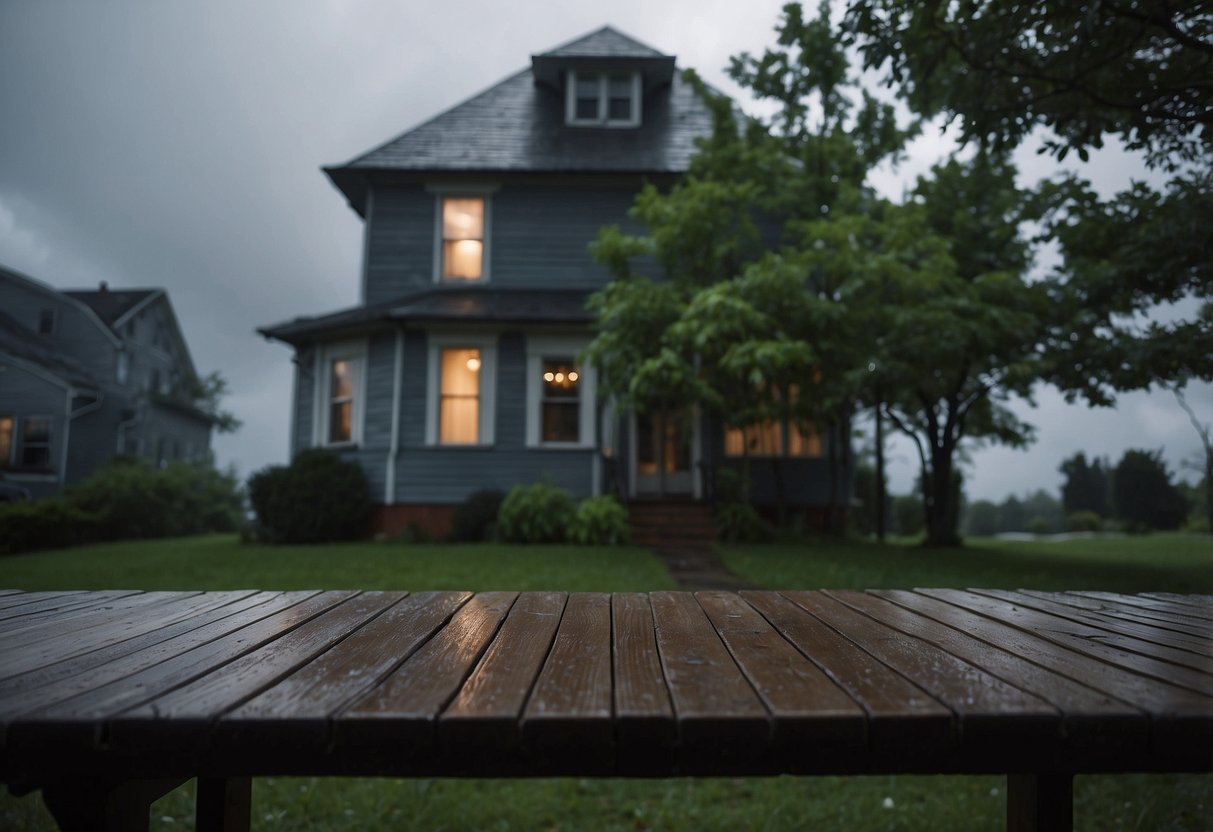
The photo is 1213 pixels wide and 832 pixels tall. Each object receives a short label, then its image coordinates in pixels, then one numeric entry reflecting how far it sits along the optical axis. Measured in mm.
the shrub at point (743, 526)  10281
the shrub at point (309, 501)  10812
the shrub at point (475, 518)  10797
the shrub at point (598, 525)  9875
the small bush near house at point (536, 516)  10077
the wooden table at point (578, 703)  948
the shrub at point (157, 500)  10039
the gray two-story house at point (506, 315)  11695
